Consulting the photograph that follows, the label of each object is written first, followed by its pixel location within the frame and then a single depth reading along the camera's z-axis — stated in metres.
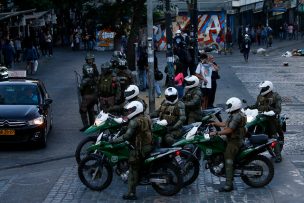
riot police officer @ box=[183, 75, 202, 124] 15.55
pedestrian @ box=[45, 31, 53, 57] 44.53
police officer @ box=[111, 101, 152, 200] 12.36
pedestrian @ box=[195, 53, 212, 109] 20.50
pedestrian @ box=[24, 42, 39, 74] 35.09
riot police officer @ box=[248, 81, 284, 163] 15.40
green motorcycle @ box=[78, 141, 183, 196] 12.58
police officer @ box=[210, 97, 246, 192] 12.95
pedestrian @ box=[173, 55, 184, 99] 22.95
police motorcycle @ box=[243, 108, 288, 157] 15.41
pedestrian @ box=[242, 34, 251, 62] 40.94
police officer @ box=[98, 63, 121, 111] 18.27
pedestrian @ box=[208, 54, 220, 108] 20.88
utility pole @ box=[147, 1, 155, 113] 19.69
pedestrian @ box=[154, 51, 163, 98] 25.24
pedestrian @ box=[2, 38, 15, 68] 35.94
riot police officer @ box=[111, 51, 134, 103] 19.75
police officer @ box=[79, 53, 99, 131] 19.03
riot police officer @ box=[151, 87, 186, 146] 13.92
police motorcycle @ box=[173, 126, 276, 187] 13.04
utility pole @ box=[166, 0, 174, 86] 23.80
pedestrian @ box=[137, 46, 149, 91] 26.98
